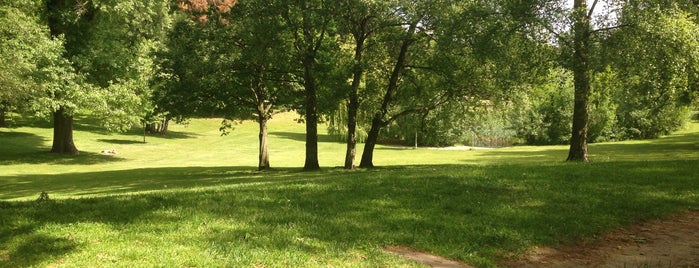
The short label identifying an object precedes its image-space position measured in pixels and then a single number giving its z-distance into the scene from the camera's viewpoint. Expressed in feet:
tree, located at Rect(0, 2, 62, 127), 69.77
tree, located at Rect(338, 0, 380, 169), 67.05
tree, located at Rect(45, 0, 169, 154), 84.89
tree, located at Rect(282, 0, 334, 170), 67.00
